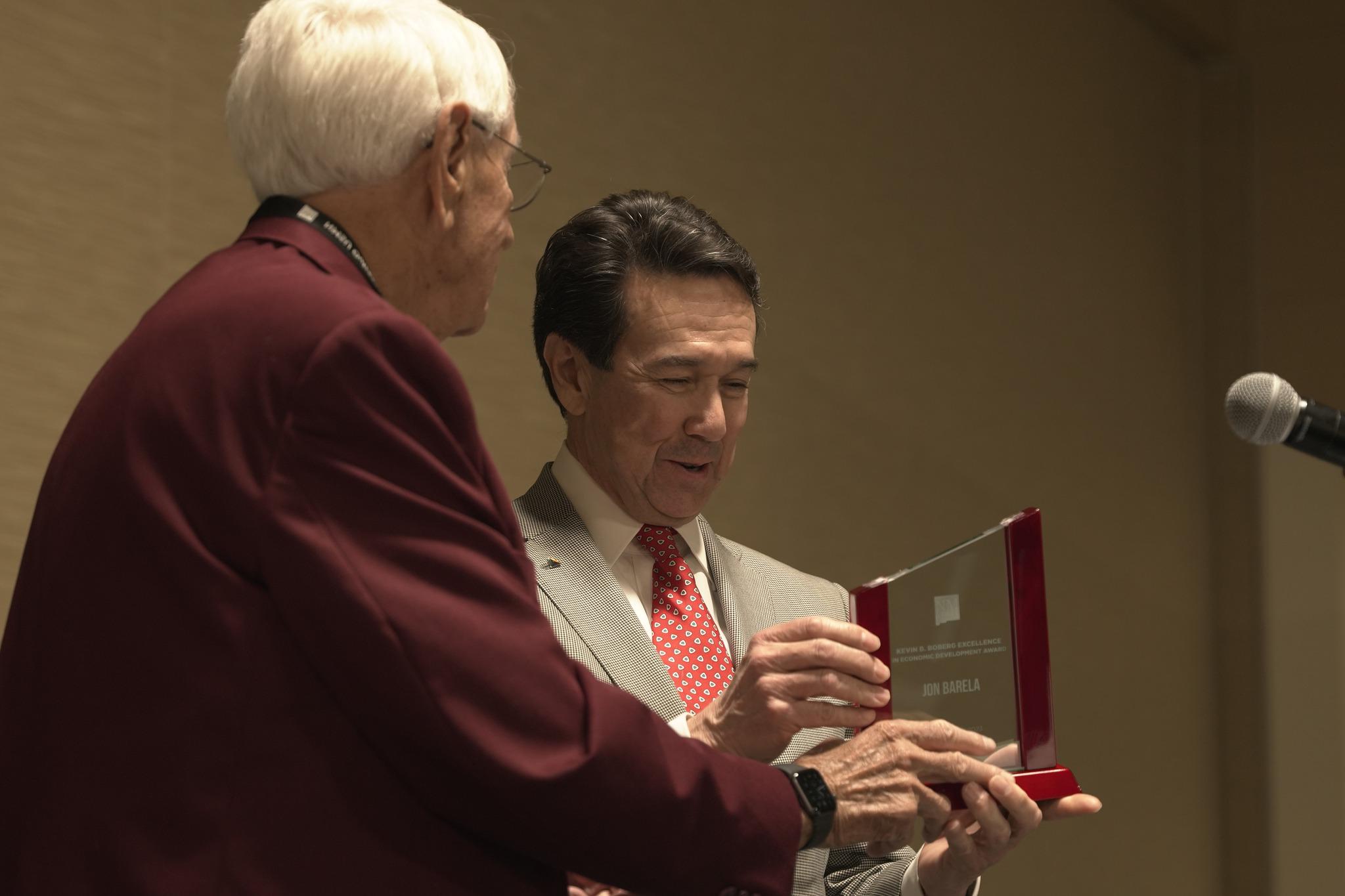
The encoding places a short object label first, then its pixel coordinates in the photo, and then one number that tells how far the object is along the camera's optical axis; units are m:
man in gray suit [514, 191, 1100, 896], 5.15
